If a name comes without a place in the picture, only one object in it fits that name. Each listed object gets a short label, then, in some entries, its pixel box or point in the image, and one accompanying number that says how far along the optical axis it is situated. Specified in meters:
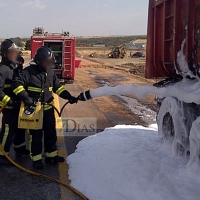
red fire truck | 15.02
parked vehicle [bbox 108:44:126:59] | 42.75
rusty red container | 3.76
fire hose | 3.83
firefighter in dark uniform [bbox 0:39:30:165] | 4.84
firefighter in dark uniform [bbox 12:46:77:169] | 4.58
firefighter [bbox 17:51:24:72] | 5.31
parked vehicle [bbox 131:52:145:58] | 45.05
